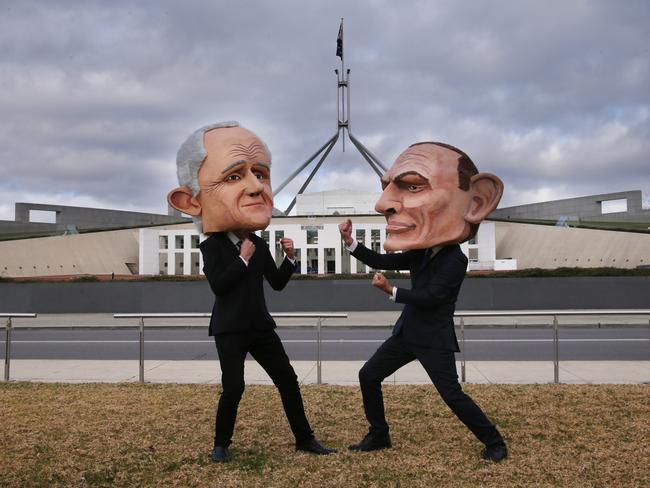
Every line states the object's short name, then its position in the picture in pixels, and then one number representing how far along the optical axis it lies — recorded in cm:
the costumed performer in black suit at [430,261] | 415
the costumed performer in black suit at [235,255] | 426
